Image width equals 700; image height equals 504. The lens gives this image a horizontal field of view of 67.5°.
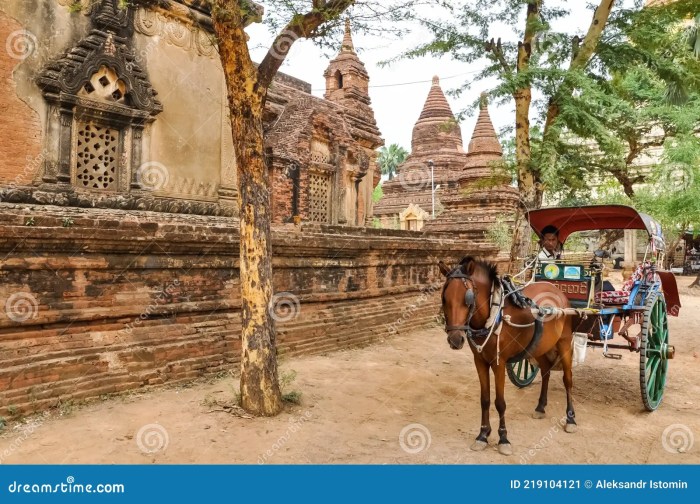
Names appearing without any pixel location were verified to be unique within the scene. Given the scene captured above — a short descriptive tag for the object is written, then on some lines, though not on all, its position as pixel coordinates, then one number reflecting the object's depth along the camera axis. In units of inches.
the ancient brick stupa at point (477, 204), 698.8
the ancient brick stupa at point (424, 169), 1052.5
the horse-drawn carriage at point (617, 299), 200.1
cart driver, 233.0
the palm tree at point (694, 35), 578.2
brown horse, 149.4
